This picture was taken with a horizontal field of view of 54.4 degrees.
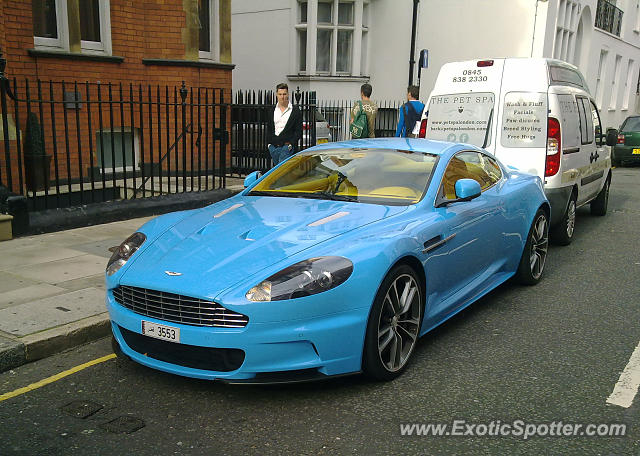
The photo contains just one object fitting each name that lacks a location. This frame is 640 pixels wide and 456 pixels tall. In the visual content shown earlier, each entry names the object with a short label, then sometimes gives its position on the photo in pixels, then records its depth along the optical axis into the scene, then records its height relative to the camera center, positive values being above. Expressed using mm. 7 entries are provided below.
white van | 7371 -302
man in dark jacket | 9555 -614
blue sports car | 3410 -1066
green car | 18281 -1290
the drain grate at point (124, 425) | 3309 -1804
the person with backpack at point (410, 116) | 10750 -413
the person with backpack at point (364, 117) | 10695 -445
